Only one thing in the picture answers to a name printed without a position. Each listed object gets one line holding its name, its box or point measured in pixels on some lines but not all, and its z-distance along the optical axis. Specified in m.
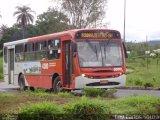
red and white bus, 19.61
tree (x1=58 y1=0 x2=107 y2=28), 58.61
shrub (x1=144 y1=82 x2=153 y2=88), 28.33
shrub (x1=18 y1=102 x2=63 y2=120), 9.14
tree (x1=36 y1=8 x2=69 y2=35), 59.81
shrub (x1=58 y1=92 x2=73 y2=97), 15.96
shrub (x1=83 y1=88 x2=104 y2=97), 16.71
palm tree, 104.75
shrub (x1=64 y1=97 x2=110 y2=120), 9.36
